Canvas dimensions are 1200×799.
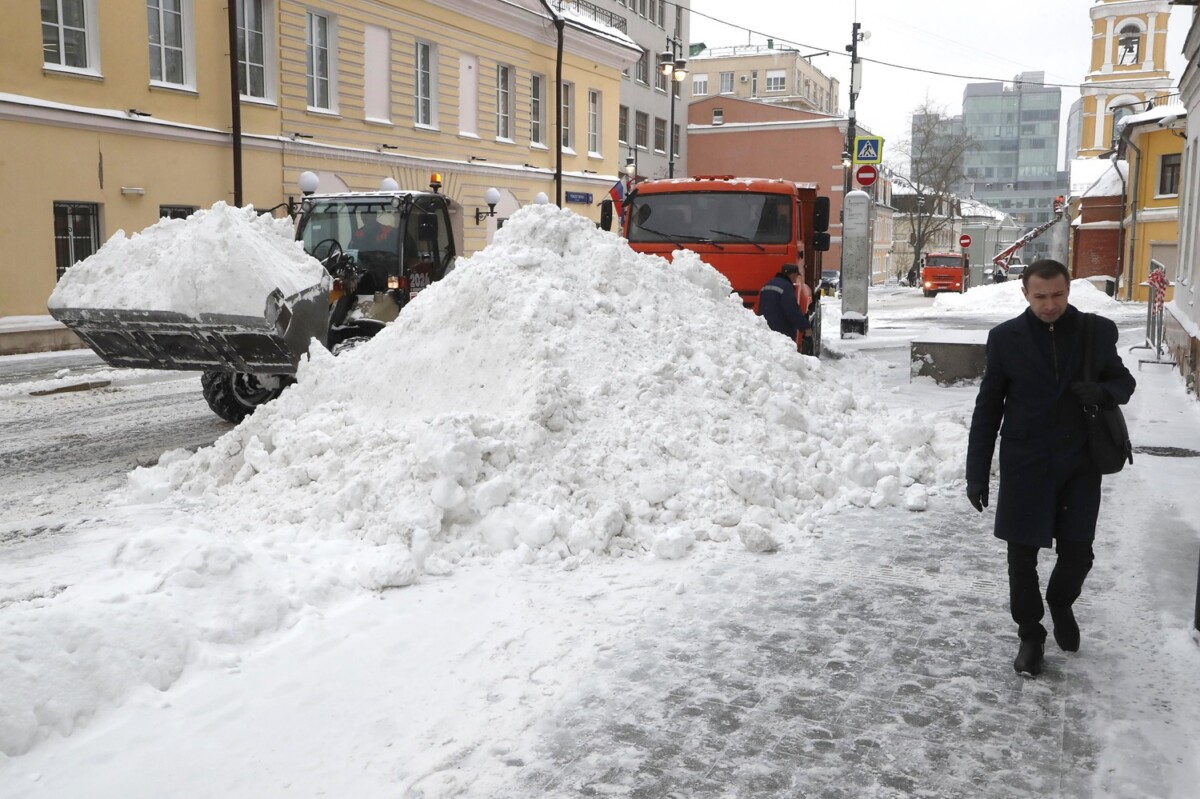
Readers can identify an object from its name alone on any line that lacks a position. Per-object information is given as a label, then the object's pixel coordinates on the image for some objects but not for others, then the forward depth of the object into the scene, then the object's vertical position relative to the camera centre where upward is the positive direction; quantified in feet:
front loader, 28.43 -1.49
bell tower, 183.93 +38.85
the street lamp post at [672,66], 114.11 +21.74
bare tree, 242.17 +24.66
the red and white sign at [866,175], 66.49 +5.87
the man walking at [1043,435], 14.75 -2.32
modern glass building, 584.40 +70.47
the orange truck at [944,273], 168.25 -0.59
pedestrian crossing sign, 67.87 +7.66
